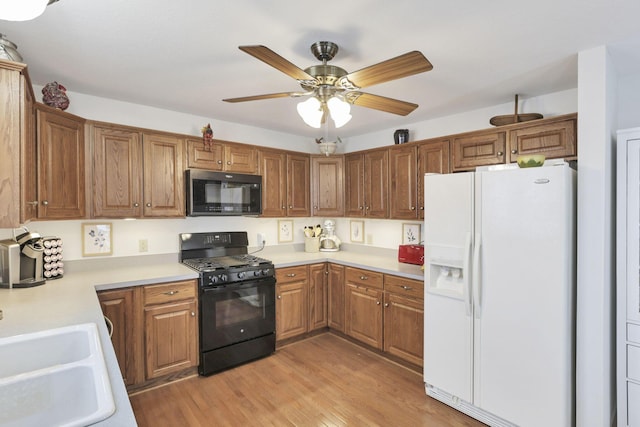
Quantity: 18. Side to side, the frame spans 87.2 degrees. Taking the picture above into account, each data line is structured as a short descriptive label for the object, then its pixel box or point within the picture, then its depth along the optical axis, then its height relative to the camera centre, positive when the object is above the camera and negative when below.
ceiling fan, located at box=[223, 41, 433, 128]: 1.56 +0.65
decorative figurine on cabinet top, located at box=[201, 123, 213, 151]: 3.15 +0.70
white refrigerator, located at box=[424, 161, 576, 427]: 1.92 -0.55
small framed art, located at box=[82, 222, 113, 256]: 2.83 -0.23
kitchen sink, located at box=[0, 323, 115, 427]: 1.05 -0.60
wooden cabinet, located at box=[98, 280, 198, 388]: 2.46 -0.91
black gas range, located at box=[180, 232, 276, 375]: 2.81 -0.83
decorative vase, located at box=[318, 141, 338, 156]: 3.76 +0.71
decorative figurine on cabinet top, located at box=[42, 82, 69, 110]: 2.32 +0.81
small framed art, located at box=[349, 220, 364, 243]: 4.14 -0.28
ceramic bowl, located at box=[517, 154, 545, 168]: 2.05 +0.29
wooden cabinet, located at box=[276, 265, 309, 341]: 3.31 -0.94
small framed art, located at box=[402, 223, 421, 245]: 3.51 -0.27
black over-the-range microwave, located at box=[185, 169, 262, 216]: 3.04 +0.16
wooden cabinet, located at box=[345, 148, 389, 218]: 3.50 +0.28
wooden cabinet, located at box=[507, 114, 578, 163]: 2.31 +0.50
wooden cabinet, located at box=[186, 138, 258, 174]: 3.12 +0.53
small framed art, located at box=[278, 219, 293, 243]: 4.05 -0.25
